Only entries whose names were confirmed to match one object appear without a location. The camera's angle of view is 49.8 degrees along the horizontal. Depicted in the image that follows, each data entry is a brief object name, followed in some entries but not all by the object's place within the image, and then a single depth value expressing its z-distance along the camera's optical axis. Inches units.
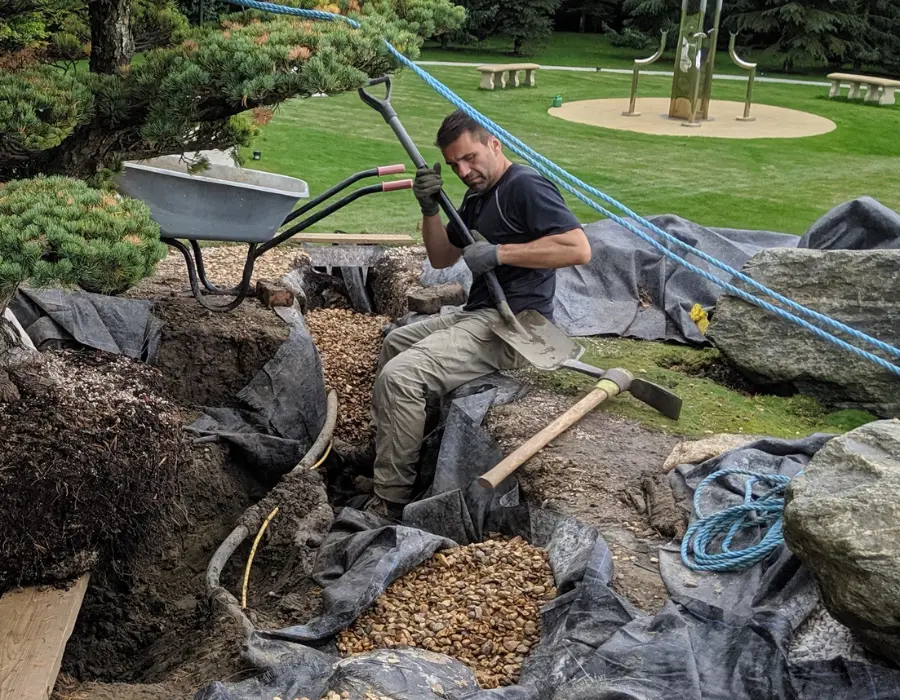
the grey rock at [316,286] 238.5
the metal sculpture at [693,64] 459.8
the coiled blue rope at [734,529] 119.8
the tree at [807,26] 737.6
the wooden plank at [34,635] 110.7
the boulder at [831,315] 186.5
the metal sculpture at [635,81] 475.2
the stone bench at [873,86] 583.8
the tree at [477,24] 778.2
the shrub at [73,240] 97.3
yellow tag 216.2
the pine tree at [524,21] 772.0
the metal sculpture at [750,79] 494.6
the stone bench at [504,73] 573.2
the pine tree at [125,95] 100.3
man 160.6
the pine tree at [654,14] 796.6
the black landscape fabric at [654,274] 217.2
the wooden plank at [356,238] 255.1
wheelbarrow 162.4
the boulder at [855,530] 91.0
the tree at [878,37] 756.6
